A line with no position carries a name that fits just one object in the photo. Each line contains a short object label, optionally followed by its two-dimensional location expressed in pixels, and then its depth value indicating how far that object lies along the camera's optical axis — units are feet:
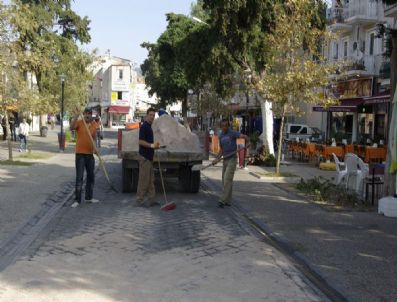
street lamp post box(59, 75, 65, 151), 91.30
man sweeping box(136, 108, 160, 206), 36.01
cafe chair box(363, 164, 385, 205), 39.55
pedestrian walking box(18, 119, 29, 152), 83.61
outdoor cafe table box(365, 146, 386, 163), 66.54
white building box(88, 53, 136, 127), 282.97
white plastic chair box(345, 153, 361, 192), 42.66
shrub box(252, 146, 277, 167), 70.59
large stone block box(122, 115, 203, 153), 42.65
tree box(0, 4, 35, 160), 58.54
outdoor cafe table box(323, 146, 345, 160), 70.18
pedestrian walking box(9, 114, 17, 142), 113.18
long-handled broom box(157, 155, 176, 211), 34.65
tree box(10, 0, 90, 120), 131.34
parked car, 110.99
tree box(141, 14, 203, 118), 135.13
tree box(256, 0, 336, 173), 54.80
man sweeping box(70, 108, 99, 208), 36.29
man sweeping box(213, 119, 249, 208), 36.29
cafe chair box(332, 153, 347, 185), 44.09
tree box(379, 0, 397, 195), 36.45
